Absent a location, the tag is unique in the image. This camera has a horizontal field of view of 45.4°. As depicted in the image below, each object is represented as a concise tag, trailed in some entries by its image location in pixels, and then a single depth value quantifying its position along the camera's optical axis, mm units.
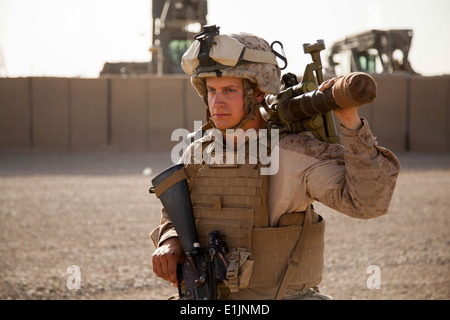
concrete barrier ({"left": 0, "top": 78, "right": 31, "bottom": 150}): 17234
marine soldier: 2119
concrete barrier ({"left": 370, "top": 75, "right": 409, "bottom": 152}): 17766
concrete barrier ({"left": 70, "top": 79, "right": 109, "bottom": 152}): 17375
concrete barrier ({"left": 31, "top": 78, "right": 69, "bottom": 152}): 17266
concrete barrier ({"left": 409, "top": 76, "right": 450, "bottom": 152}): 17750
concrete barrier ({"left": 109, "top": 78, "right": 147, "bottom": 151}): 17609
